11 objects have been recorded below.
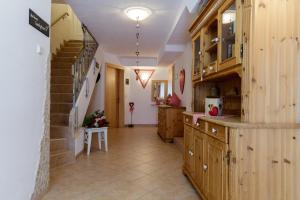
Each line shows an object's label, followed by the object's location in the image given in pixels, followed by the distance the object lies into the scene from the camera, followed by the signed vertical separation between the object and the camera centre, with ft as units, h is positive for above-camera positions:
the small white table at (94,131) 14.75 -2.12
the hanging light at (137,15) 12.20 +4.81
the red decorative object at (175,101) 20.45 +0.09
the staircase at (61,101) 12.54 +0.05
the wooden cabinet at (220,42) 6.50 +2.08
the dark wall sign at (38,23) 7.62 +2.74
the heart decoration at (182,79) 18.94 +1.91
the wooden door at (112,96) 25.56 +0.60
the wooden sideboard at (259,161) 5.83 -1.49
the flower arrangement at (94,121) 15.26 -1.27
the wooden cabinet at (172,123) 19.45 -1.75
